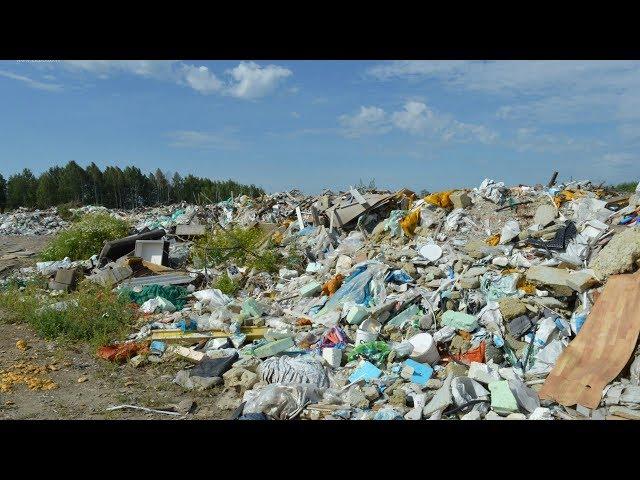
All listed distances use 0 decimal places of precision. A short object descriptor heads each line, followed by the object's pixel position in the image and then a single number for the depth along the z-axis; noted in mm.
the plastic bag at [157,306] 8289
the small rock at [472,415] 4543
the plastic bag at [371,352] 5820
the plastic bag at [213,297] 8445
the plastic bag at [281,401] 4734
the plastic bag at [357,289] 7492
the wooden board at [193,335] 6809
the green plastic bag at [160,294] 8727
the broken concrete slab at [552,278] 6039
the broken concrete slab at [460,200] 9953
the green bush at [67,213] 20923
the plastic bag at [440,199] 10250
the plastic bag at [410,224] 9797
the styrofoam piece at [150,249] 11191
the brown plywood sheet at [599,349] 4727
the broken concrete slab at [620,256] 5758
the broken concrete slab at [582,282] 5918
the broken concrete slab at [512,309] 5860
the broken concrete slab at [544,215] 8344
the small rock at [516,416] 4527
